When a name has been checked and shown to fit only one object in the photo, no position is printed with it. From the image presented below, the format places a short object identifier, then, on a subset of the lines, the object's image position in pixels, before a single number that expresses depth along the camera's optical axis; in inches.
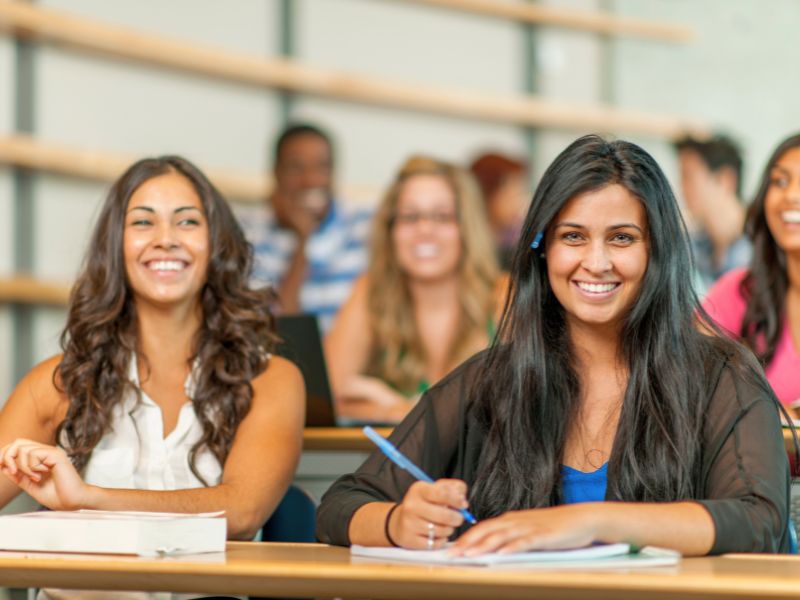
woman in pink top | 228.6
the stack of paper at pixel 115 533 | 121.6
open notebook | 109.6
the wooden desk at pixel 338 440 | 199.6
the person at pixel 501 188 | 427.1
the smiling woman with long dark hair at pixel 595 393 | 140.7
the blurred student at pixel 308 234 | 377.6
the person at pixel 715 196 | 391.6
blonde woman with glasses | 288.0
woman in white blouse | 180.6
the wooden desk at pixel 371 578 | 101.3
